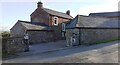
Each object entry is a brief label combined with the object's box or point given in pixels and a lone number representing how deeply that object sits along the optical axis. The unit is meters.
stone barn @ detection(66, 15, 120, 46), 11.73
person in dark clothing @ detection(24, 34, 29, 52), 9.14
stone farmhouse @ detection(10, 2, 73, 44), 14.11
